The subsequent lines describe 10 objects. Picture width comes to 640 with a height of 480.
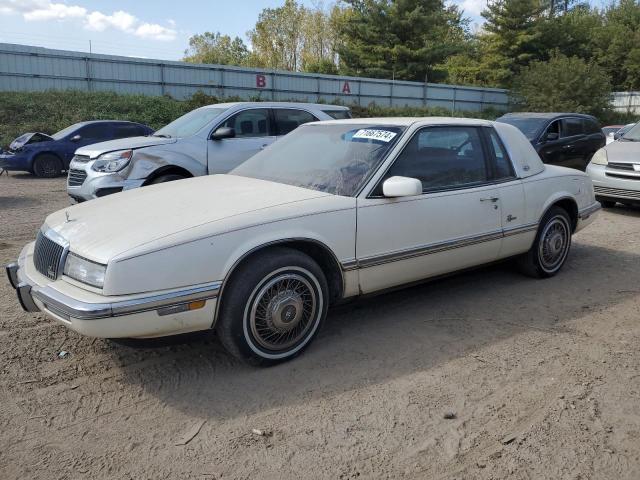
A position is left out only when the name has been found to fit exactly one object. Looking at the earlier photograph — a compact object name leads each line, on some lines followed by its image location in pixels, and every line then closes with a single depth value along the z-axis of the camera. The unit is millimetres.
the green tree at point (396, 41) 36656
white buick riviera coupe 2986
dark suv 11383
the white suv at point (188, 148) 7109
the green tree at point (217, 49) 61622
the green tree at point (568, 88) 31344
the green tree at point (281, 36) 51375
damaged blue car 13945
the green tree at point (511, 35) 40125
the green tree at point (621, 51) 43031
